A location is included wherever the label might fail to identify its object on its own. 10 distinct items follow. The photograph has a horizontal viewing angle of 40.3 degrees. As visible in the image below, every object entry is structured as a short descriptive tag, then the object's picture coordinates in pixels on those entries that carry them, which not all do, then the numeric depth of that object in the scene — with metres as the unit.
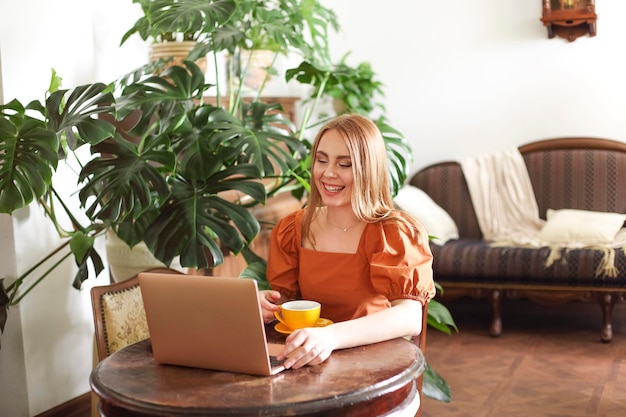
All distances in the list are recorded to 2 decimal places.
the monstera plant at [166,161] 2.51
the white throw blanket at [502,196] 5.01
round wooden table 1.52
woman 2.05
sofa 4.39
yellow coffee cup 1.93
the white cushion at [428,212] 4.87
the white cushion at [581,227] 4.55
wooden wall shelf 5.00
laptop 1.62
